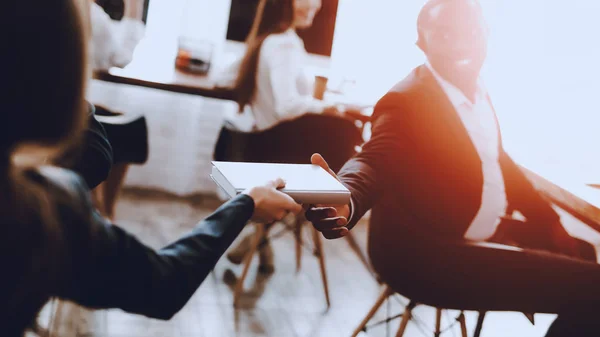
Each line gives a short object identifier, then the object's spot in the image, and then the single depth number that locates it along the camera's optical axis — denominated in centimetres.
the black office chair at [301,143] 250
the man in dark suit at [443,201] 165
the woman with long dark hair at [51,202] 68
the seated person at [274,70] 272
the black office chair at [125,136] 248
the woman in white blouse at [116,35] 271
